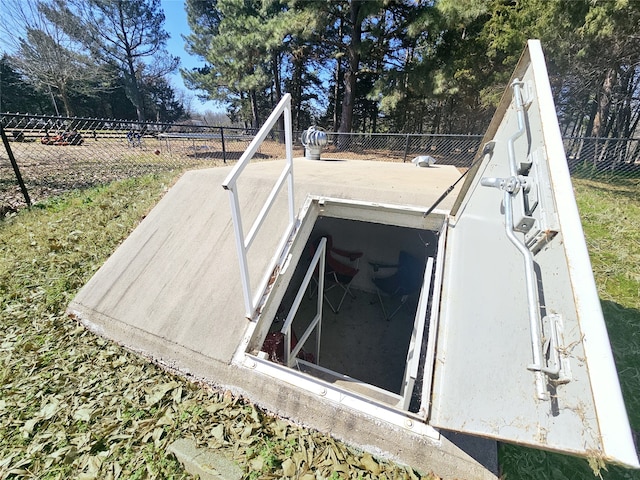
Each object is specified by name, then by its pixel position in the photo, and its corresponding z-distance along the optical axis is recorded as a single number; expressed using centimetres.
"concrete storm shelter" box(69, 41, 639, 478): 97
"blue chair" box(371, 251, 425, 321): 471
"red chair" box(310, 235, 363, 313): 463
